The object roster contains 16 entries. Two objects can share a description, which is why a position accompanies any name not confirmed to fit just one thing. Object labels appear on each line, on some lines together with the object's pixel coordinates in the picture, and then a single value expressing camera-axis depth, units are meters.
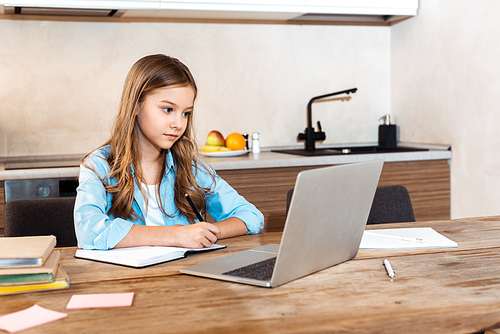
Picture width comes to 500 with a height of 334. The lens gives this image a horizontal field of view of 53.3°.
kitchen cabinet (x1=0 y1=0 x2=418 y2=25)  2.27
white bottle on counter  2.68
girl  1.13
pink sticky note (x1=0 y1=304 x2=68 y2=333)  0.67
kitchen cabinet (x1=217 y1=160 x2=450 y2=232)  2.26
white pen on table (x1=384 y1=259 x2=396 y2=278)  0.88
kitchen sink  2.55
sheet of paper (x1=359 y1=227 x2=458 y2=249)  1.10
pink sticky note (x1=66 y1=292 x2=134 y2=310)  0.75
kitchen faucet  2.79
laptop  0.79
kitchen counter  2.04
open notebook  0.98
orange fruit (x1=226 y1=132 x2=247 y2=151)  2.54
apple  2.61
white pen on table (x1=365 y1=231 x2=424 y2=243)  1.14
